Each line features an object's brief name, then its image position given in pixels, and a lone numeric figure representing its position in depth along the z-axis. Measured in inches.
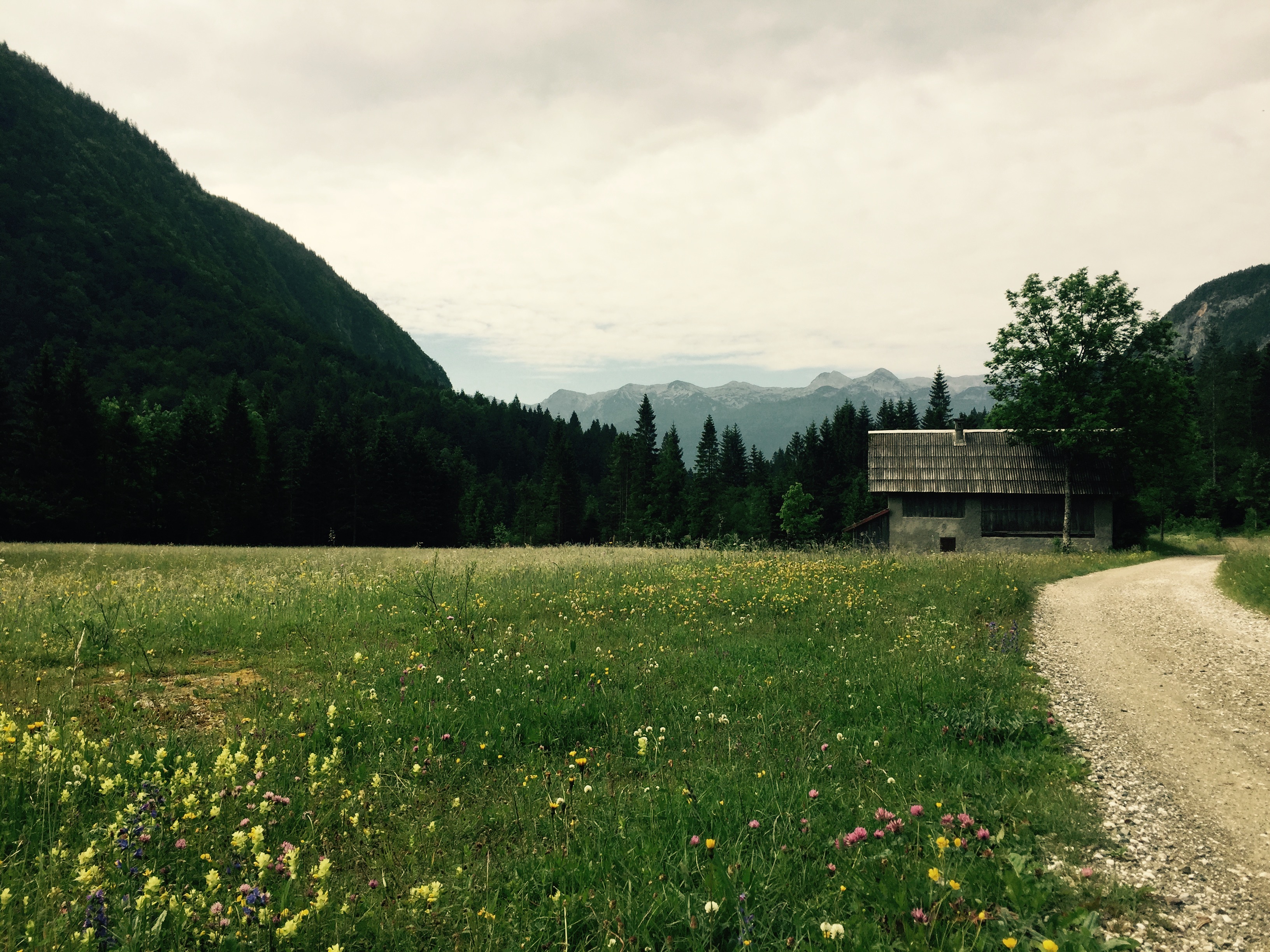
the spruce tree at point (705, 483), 3351.4
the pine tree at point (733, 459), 4525.1
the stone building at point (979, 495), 1510.8
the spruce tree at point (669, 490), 3356.3
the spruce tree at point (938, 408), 3590.1
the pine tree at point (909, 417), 3816.4
